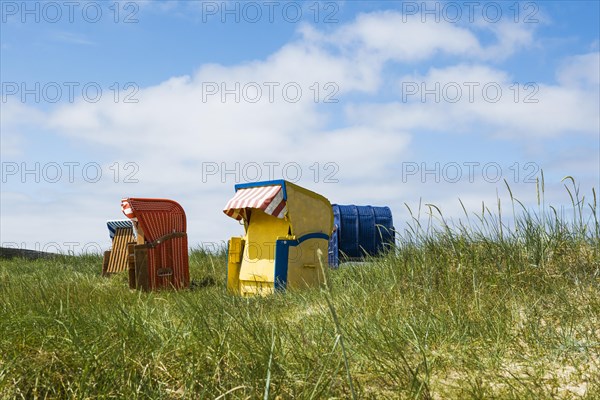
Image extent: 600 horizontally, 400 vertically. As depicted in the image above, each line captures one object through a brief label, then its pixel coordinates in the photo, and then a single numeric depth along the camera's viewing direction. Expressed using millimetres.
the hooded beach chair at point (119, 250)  12359
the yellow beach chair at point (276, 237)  8219
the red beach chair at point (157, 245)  9938
